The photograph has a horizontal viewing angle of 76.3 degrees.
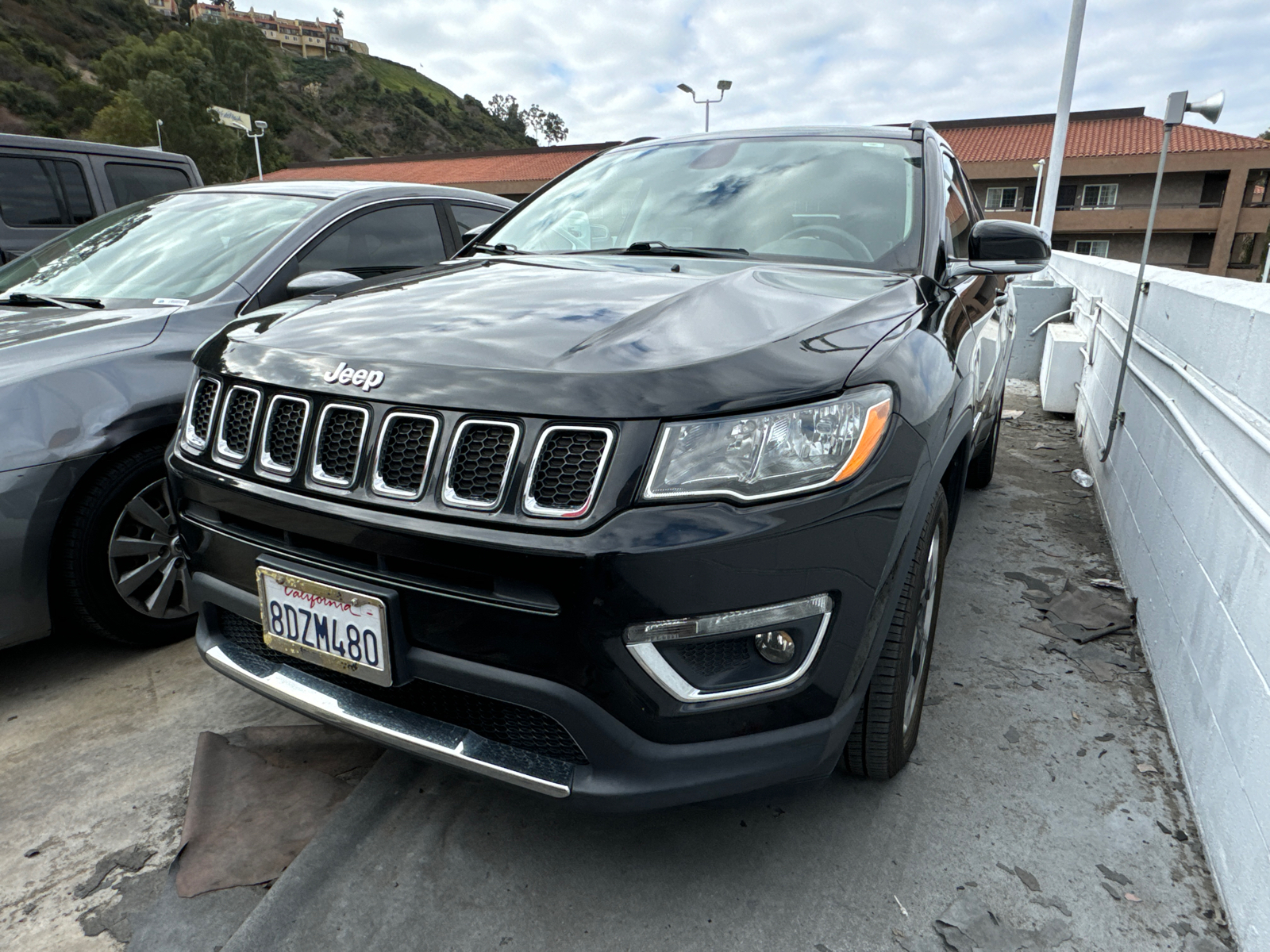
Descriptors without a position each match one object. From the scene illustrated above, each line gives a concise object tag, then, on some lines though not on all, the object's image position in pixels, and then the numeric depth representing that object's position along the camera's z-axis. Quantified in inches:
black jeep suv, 54.7
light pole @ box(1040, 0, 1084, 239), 459.8
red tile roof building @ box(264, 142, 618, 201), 1595.7
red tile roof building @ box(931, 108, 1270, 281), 1386.6
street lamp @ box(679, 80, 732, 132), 817.8
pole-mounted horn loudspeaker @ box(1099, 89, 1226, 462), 157.1
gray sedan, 94.7
